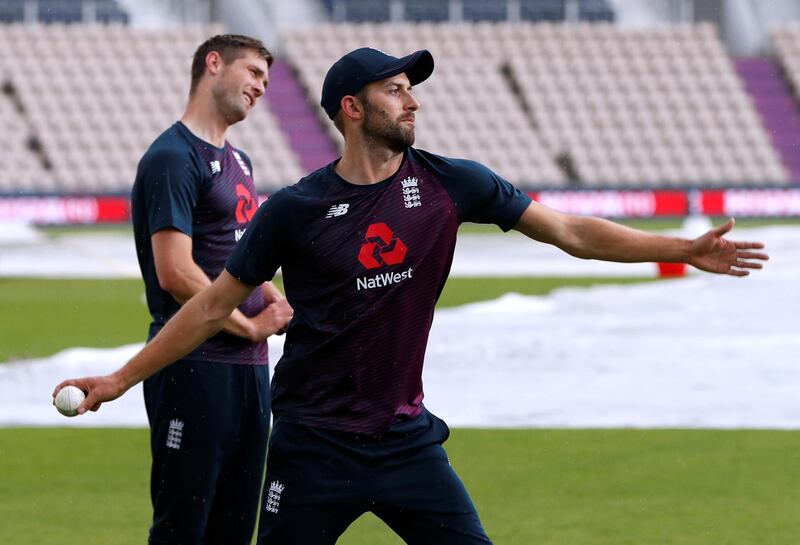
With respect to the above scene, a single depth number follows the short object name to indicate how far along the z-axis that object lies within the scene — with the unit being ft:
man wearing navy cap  31.73
